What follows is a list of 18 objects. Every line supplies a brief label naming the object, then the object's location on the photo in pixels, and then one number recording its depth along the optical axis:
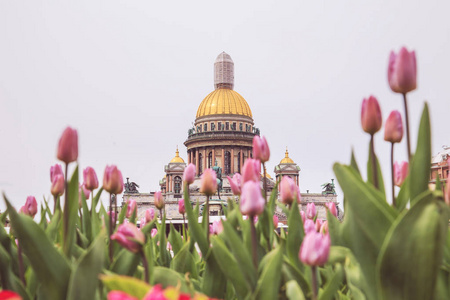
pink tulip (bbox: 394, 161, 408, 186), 2.19
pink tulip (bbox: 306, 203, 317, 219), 3.57
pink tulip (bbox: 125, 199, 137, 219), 2.97
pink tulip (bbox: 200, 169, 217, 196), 2.39
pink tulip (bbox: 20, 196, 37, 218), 2.96
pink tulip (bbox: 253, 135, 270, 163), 2.24
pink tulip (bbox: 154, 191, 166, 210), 3.46
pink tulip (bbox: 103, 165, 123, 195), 2.29
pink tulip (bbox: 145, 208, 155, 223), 3.49
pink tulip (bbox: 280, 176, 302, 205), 2.43
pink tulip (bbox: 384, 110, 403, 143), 1.84
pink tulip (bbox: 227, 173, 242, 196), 2.65
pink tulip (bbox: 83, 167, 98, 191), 2.67
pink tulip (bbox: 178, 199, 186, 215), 3.68
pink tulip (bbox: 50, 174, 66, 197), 2.45
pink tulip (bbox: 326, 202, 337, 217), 3.34
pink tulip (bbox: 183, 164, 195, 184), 2.75
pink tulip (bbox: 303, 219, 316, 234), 2.24
